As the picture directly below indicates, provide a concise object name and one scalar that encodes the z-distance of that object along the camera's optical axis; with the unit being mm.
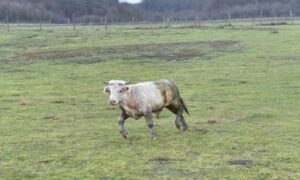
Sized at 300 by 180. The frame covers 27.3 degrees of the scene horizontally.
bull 12234
